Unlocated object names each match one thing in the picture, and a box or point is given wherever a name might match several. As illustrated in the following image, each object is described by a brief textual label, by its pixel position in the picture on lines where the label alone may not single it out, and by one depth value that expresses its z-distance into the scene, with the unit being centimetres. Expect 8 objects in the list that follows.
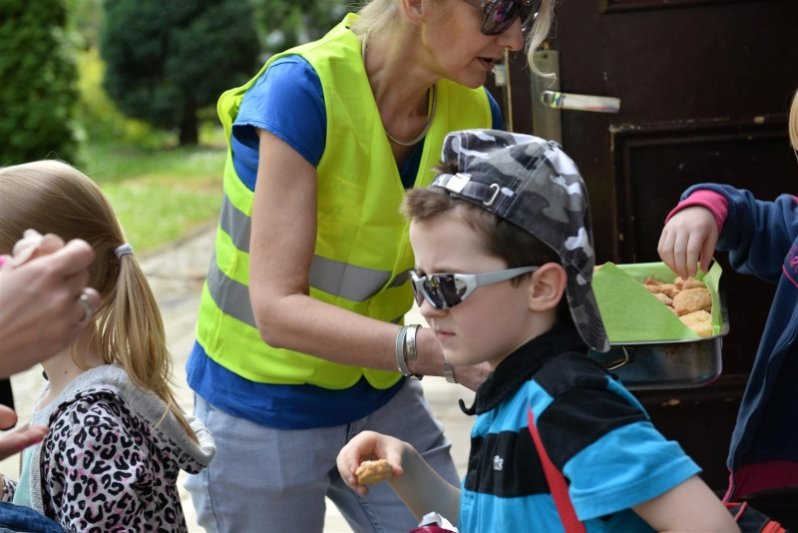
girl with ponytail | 224
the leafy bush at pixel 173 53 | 1600
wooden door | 347
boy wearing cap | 172
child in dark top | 246
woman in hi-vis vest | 241
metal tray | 228
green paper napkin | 233
